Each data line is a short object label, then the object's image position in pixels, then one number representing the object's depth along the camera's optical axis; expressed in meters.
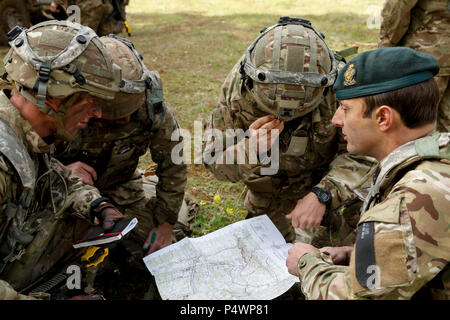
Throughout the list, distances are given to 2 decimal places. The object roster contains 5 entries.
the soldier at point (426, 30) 4.58
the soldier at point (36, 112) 2.12
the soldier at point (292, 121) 2.76
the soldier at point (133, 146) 2.87
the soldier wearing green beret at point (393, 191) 1.57
